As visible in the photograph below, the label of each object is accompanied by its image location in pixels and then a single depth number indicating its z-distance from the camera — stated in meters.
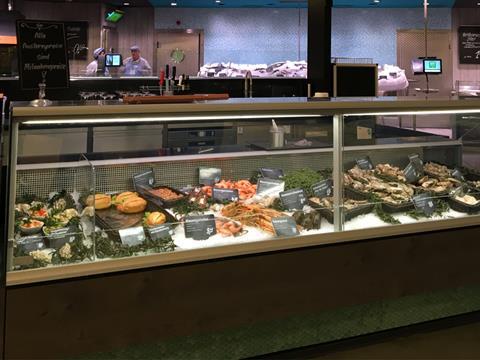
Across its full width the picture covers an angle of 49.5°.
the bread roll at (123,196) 2.32
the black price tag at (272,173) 2.67
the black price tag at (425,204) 2.59
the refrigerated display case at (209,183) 1.94
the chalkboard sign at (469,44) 11.54
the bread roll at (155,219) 2.18
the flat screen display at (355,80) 4.05
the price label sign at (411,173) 2.93
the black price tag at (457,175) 3.00
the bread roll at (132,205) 2.27
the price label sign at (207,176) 2.59
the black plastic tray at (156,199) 2.35
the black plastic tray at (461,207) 2.64
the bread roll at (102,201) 2.25
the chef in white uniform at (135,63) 8.53
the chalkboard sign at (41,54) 2.01
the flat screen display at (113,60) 6.83
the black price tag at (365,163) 2.82
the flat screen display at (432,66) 8.36
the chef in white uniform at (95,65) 6.80
